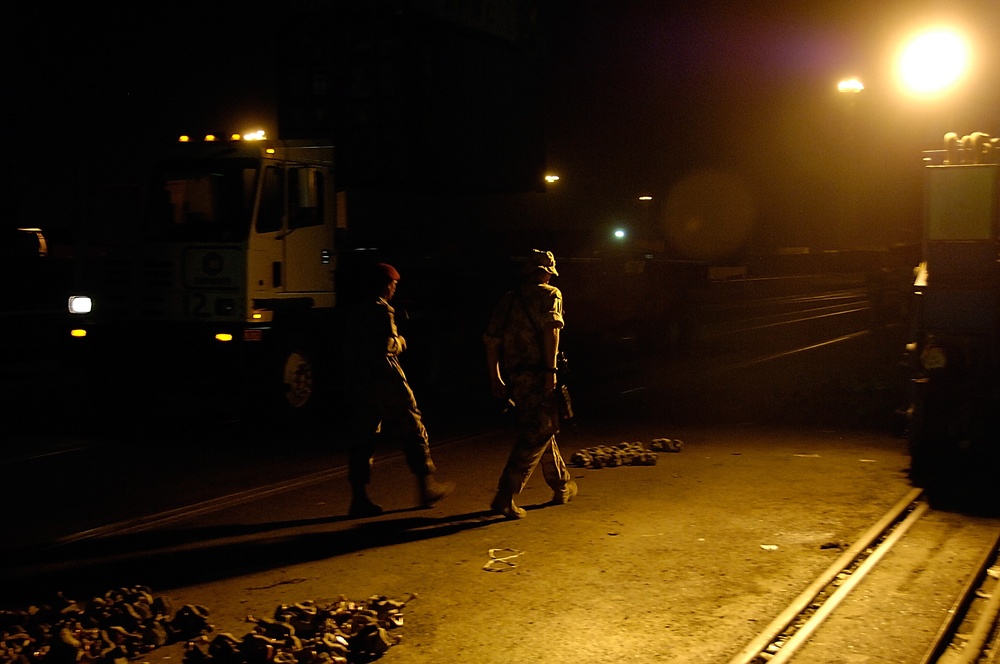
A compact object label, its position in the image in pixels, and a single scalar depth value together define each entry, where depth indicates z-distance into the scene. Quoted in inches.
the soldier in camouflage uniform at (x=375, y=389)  302.4
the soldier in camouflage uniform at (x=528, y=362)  295.4
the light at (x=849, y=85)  756.6
